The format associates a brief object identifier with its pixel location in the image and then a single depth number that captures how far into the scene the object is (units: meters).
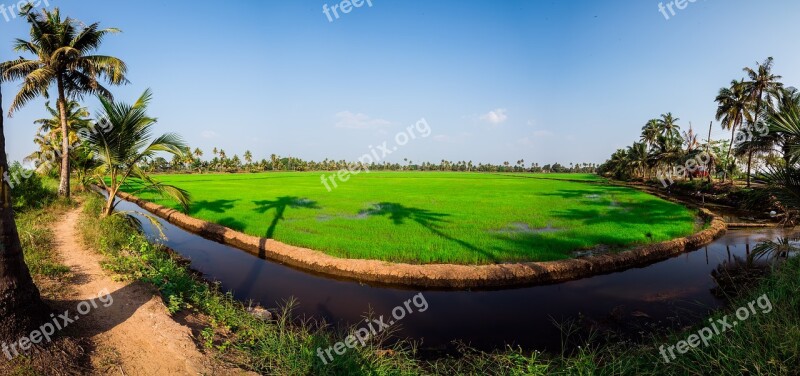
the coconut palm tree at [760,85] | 27.13
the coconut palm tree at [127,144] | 8.65
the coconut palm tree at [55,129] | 21.95
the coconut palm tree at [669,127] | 50.81
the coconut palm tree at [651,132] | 53.56
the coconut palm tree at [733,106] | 30.75
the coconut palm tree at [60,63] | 14.45
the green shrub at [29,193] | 11.18
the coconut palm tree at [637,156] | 53.05
